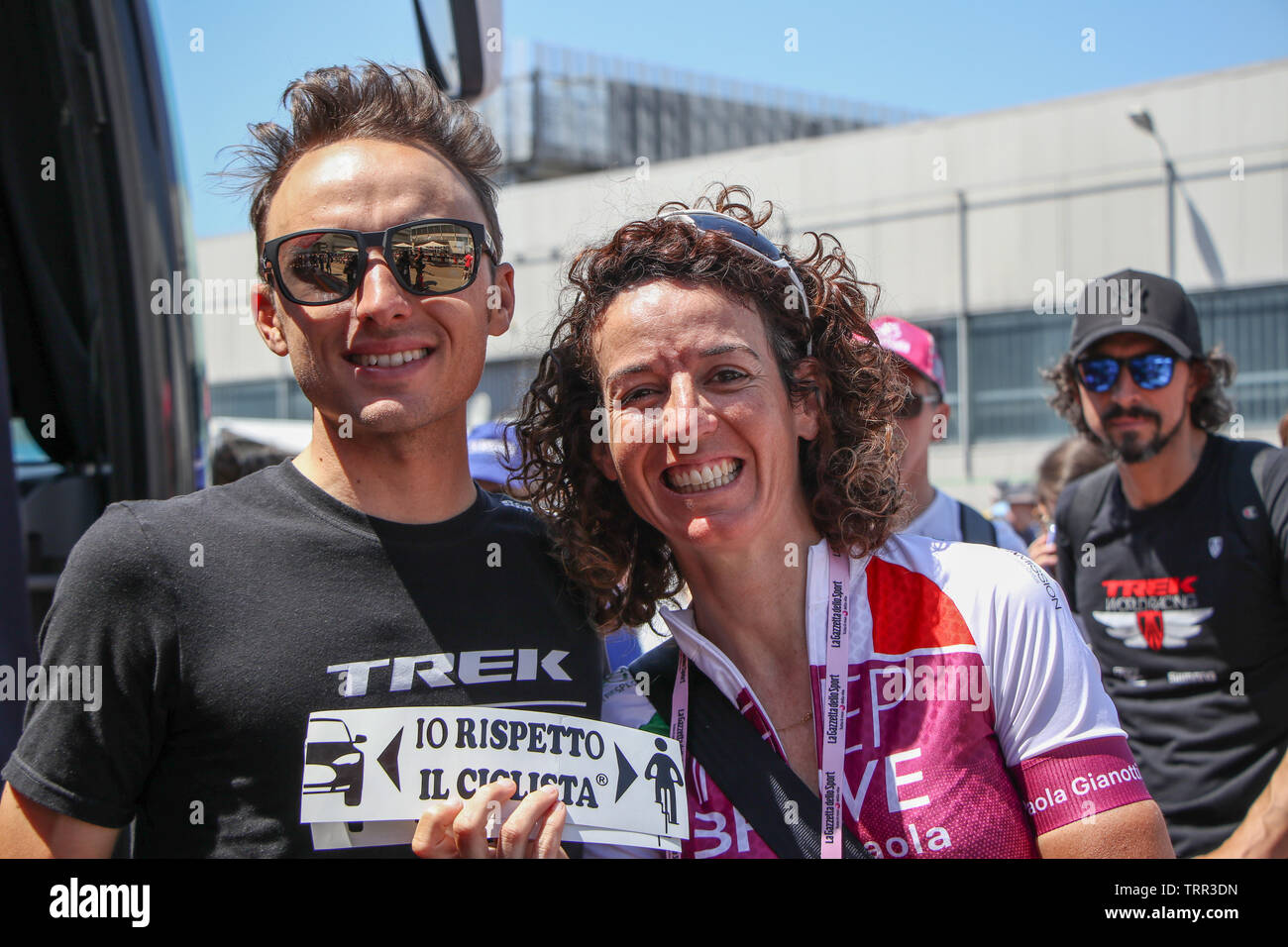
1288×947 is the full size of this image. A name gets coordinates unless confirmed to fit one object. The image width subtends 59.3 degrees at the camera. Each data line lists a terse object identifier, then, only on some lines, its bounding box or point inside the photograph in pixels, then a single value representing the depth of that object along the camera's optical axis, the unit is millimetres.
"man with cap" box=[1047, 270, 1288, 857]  3391
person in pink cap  4043
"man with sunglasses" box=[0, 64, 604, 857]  1811
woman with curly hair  2023
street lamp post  18844
